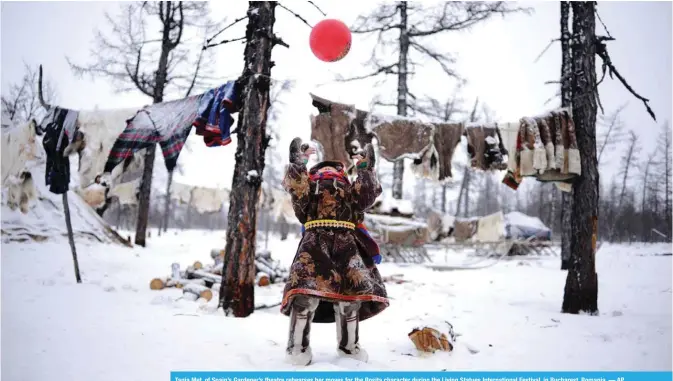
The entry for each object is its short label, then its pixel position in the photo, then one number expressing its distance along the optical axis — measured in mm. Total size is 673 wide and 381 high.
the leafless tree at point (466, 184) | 28144
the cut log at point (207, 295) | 5539
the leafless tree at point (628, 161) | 29484
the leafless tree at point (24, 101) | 10023
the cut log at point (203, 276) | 6534
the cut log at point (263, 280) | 6910
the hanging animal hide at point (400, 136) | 7375
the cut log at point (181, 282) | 6469
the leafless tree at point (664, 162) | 24694
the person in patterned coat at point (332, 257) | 2895
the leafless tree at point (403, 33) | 12461
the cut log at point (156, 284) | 6275
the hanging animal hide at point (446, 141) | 7700
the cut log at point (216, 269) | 7041
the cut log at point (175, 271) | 6836
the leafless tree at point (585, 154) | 4969
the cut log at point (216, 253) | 8477
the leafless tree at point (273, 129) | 15783
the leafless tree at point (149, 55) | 12312
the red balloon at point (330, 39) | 3605
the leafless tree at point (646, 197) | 26139
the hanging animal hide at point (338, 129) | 7145
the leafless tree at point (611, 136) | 23391
